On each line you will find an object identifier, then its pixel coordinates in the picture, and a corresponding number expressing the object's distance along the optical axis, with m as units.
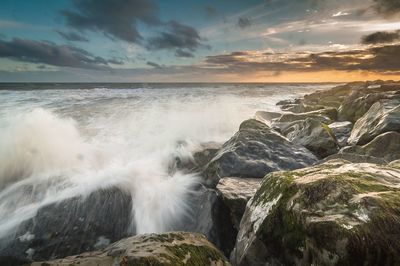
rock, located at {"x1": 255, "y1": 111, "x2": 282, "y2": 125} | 17.66
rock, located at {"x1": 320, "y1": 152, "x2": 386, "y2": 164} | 5.42
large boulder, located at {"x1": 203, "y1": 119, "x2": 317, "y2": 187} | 6.54
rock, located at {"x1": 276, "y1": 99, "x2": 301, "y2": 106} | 31.78
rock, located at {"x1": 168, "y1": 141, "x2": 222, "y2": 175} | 8.38
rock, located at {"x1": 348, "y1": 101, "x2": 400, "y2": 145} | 7.74
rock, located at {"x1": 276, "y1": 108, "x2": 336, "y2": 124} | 12.88
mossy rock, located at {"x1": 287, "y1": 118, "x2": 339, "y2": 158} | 8.28
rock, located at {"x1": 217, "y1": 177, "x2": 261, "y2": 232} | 4.88
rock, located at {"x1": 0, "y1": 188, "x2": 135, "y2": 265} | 5.01
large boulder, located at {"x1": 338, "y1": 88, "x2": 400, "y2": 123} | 12.57
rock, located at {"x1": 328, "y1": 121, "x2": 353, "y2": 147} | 9.41
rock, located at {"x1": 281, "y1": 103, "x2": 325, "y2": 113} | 18.23
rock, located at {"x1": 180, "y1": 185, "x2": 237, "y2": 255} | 4.72
